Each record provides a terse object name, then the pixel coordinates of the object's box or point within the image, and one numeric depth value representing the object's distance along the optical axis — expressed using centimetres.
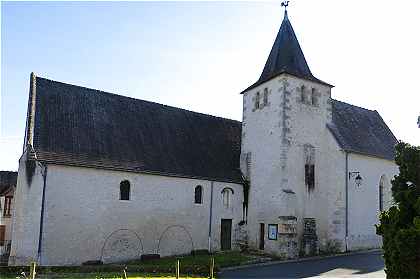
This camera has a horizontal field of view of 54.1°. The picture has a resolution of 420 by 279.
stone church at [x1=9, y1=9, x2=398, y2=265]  2078
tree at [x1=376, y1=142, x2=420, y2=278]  1080
